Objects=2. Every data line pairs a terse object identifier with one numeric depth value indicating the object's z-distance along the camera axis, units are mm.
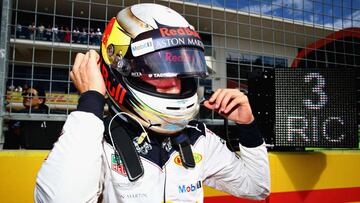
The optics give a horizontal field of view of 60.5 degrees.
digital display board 2002
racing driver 843
